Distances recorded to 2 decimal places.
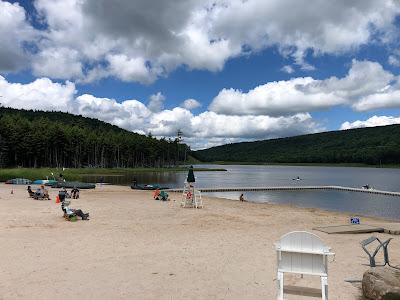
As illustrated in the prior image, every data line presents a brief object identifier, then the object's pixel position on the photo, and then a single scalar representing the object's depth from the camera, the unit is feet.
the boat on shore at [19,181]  158.14
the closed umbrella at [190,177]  92.58
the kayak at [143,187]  157.28
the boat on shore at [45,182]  156.88
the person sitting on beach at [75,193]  101.14
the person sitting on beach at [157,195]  108.71
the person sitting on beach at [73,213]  62.28
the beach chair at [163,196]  106.73
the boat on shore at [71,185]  145.38
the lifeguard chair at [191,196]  92.43
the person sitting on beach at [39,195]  96.37
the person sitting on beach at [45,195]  96.30
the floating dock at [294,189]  179.75
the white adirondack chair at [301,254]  24.14
